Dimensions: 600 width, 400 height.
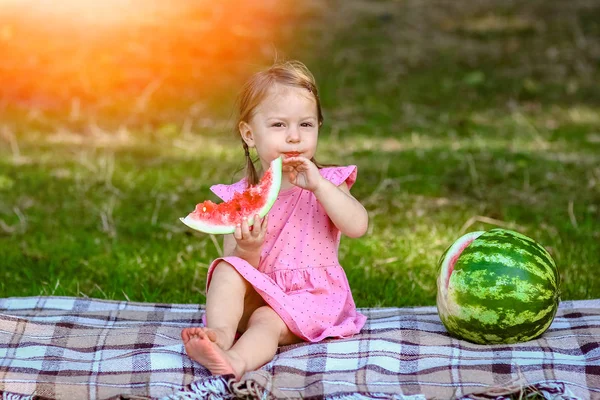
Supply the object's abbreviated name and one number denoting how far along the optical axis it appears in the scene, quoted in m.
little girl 3.79
